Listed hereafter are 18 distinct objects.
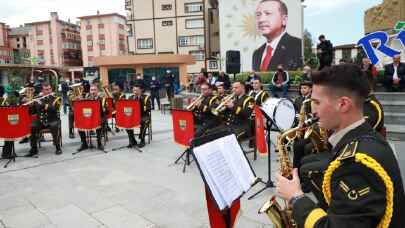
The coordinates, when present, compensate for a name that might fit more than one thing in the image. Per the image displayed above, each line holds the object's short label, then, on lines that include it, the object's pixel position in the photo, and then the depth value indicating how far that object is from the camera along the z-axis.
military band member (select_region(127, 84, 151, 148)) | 8.87
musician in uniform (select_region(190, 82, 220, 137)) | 7.60
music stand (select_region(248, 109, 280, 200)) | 5.20
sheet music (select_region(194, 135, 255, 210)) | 2.45
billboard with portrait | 33.16
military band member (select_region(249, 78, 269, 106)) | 8.67
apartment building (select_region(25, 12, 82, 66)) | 70.31
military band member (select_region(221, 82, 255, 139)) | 7.17
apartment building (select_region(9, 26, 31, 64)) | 84.89
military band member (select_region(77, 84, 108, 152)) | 8.68
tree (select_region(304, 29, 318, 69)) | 50.49
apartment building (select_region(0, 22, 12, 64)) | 77.31
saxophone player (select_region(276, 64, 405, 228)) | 1.37
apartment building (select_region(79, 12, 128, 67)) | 64.56
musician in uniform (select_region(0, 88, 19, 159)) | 8.05
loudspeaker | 15.20
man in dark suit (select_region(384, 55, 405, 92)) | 10.12
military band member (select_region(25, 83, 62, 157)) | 8.28
